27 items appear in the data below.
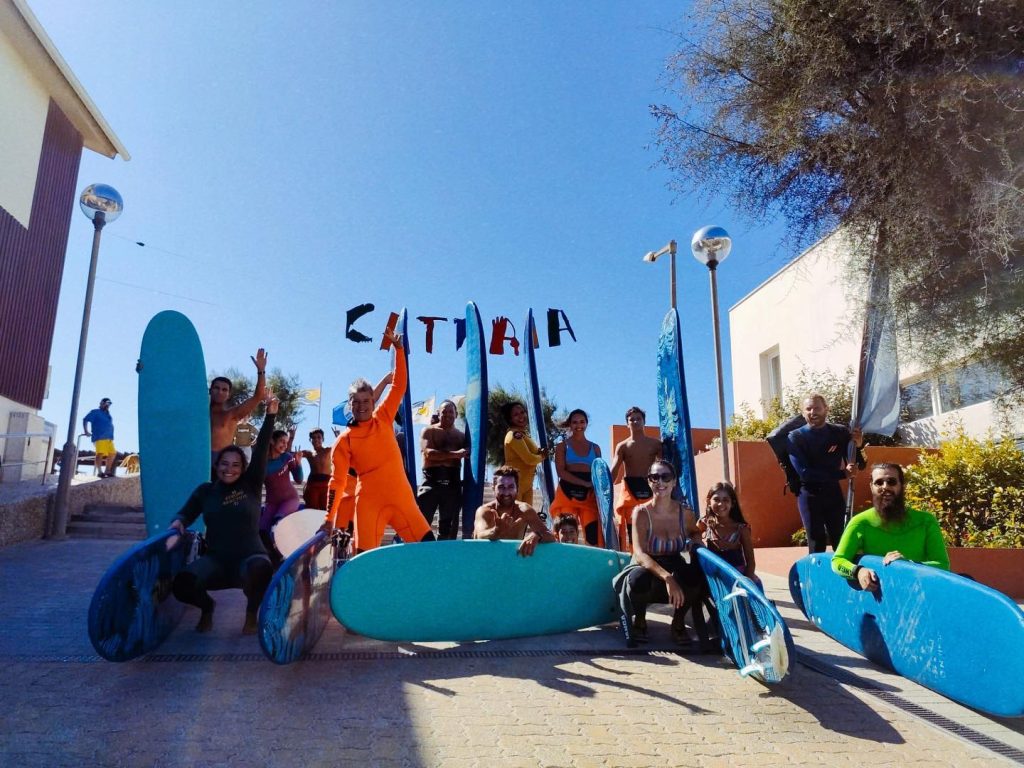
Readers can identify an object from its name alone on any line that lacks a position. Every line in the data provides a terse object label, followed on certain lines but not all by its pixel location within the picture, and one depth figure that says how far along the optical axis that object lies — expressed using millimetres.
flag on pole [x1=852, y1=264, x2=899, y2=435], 5551
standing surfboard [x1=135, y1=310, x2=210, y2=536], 5488
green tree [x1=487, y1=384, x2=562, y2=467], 20727
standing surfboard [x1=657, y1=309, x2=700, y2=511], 5570
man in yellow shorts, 11992
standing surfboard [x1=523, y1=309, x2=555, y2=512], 6656
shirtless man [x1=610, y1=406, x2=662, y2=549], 5555
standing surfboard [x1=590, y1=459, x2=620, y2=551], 5629
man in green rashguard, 3740
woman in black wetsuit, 4070
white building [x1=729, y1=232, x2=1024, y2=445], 6524
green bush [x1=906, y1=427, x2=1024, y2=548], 6355
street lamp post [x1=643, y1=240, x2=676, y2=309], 8172
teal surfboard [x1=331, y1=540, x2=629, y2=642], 4047
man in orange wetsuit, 4691
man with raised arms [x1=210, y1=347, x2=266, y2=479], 5613
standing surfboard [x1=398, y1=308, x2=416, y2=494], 6832
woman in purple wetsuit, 5699
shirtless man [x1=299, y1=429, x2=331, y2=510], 6957
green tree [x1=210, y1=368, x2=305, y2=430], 26506
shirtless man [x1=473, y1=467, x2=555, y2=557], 4605
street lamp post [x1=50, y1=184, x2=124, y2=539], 7945
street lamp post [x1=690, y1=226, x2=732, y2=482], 6582
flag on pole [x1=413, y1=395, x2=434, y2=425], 10688
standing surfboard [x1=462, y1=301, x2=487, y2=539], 6121
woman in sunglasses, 4039
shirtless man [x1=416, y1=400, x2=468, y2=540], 5992
